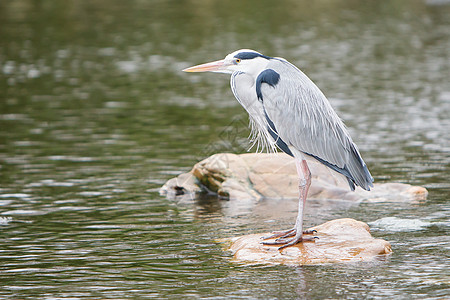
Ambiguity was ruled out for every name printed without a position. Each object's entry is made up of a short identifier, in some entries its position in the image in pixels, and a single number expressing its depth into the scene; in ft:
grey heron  65.57
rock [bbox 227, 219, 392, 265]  63.10
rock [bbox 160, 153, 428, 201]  89.51
